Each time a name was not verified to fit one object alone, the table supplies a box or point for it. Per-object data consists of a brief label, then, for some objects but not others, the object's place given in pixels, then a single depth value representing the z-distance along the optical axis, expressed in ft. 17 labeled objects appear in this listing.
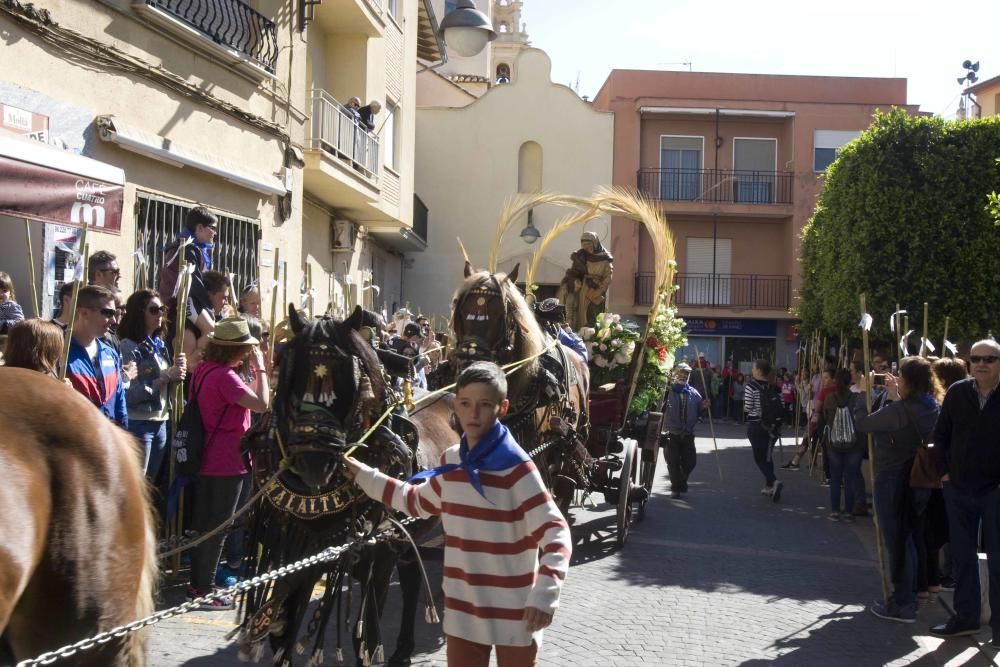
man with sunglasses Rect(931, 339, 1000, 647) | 22.61
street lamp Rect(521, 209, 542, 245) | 60.08
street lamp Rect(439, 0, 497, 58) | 32.89
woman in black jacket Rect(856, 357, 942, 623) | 25.08
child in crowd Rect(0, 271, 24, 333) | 22.70
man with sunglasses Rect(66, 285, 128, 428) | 19.34
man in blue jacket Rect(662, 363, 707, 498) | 44.01
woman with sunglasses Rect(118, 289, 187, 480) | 23.20
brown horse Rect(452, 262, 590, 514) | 22.43
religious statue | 35.50
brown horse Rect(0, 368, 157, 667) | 10.71
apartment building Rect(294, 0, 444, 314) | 58.54
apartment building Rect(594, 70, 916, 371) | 116.26
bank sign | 116.37
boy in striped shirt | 12.76
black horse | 15.66
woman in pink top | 21.79
